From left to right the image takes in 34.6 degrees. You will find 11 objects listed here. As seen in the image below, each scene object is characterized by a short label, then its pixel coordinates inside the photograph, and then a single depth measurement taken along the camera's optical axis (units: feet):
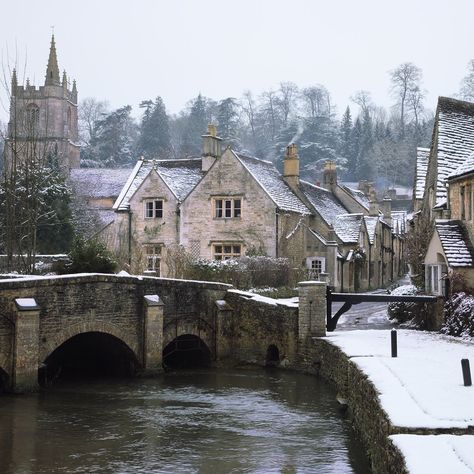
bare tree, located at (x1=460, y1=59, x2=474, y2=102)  253.85
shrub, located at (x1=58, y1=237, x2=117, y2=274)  92.68
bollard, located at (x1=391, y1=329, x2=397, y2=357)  62.77
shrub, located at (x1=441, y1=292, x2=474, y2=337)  77.00
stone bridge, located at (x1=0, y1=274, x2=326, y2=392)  69.15
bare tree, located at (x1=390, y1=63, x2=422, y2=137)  312.71
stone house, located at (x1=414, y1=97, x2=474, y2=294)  84.84
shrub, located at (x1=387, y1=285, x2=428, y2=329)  93.06
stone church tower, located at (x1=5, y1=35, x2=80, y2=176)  286.87
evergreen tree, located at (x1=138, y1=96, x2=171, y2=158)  300.20
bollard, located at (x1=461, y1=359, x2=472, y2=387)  46.75
